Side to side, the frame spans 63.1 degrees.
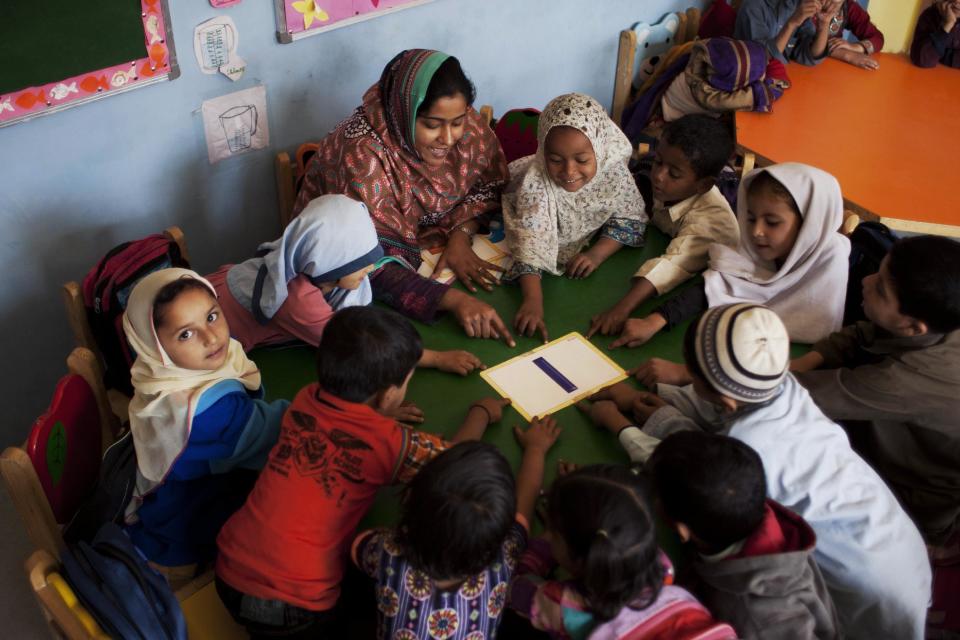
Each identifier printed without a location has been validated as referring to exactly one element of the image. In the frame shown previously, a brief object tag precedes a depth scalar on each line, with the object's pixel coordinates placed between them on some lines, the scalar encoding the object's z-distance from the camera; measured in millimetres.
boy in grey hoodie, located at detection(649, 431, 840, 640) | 1313
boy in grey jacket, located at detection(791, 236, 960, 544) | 1711
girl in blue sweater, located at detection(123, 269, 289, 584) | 1542
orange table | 2641
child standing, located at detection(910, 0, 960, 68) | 3648
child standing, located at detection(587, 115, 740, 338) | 2164
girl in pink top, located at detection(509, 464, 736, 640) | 1198
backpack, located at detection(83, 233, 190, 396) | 1832
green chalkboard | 1892
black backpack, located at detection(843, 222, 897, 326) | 2215
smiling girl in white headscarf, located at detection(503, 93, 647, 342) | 2168
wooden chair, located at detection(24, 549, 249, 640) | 1183
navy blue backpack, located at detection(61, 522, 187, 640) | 1222
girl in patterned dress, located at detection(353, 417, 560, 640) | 1221
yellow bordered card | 1759
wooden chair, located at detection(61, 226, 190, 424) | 1835
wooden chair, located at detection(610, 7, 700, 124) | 3652
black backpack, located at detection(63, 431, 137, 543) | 1563
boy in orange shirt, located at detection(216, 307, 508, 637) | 1391
